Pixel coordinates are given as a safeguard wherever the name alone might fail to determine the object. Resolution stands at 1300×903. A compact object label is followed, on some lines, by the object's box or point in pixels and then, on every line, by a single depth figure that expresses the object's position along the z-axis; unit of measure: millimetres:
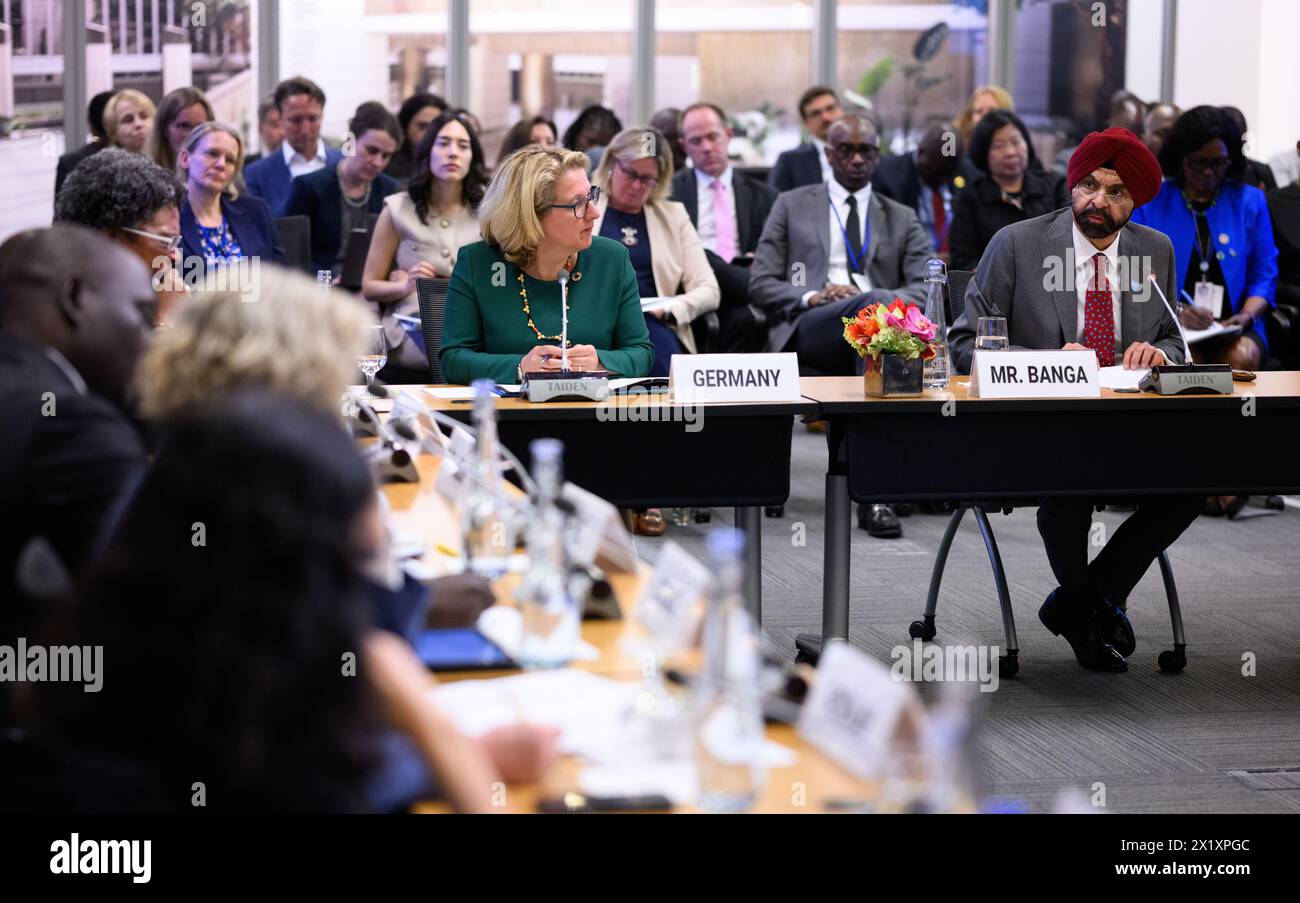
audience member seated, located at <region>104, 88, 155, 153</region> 12461
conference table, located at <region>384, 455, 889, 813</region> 2734
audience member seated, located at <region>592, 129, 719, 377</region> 11391
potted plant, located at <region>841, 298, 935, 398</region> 7051
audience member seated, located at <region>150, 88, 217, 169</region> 11609
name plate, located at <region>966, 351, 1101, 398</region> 7020
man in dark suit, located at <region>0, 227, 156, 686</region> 3357
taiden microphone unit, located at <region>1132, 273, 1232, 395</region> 7086
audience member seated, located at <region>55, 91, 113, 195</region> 12805
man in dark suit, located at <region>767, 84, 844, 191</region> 14727
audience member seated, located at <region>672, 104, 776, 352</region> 13805
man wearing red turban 7973
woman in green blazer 7785
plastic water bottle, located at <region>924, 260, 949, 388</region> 7391
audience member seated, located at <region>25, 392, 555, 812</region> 2295
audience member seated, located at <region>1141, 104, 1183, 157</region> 15706
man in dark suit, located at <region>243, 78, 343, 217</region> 13445
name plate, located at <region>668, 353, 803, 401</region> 6973
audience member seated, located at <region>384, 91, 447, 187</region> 14211
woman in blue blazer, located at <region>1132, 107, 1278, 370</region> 11773
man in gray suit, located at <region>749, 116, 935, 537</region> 12234
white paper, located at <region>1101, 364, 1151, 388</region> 7410
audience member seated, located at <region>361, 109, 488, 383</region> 11172
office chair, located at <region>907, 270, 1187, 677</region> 7973
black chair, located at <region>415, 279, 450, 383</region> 8875
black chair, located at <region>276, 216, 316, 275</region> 11562
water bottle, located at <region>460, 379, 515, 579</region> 4302
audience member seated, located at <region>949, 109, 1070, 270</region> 13094
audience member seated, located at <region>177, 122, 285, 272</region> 10000
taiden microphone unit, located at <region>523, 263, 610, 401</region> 6863
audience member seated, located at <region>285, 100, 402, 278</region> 12695
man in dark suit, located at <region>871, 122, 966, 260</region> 14562
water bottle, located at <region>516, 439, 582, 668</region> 3447
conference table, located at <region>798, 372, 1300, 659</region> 6883
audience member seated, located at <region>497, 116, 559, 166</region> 13750
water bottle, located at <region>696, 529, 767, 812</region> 2701
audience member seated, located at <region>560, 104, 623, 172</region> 14648
